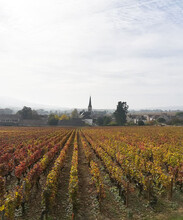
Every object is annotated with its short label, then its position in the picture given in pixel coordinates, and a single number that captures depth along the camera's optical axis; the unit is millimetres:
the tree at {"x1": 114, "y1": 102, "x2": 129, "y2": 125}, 78456
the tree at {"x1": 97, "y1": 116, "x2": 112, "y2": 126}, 80250
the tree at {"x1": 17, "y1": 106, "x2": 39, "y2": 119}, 87812
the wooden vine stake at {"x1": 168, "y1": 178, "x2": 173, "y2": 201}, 8577
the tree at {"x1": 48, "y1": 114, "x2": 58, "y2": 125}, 79644
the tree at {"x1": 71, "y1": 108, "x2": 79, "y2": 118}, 116469
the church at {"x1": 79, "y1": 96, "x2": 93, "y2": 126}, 93106
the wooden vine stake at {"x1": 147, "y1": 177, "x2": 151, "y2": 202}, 8204
